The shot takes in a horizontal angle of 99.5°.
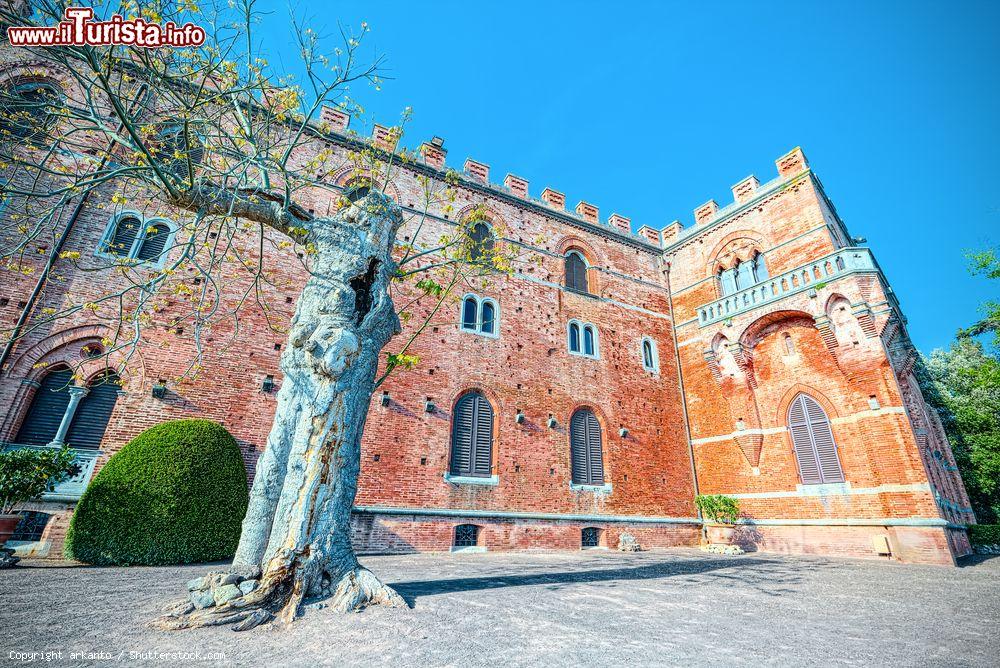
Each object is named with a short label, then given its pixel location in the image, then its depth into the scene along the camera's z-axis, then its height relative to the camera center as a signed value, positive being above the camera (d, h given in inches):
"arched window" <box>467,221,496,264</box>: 585.3 +352.1
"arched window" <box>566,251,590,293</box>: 634.2 +333.3
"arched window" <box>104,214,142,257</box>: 402.9 +234.5
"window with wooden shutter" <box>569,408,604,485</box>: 505.4 +69.4
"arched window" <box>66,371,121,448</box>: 341.4 +61.0
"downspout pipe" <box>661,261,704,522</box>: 570.6 +181.9
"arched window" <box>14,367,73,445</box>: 331.6 +59.4
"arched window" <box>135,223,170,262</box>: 416.5 +232.3
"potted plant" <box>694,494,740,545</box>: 506.0 -1.3
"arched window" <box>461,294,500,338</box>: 523.7 +224.5
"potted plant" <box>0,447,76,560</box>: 244.7 +8.0
